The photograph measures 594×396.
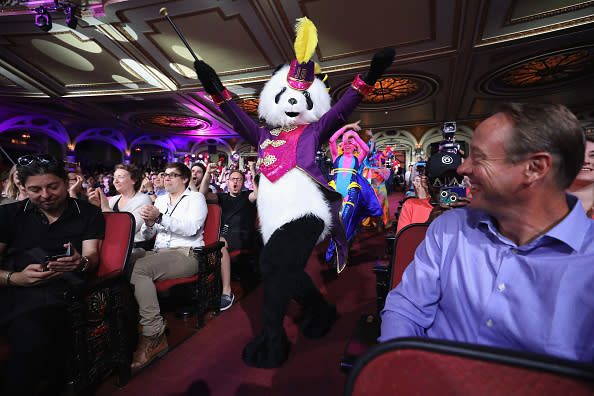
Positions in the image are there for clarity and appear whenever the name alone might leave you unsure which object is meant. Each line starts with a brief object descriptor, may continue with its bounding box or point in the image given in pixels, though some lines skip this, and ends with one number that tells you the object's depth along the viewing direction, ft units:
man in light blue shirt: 2.29
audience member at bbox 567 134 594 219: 5.24
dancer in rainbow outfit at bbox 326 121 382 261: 11.45
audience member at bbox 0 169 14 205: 9.74
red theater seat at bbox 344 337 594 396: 1.27
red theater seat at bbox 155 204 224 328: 7.21
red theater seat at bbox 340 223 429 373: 2.87
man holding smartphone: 4.38
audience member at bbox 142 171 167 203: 13.24
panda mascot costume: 5.56
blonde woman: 8.57
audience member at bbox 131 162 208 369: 6.18
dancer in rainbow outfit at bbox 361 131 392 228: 19.52
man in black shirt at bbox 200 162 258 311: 10.49
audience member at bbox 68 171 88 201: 9.04
